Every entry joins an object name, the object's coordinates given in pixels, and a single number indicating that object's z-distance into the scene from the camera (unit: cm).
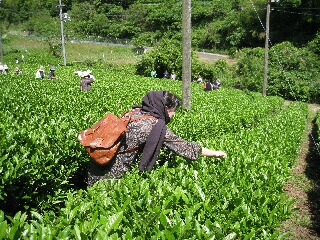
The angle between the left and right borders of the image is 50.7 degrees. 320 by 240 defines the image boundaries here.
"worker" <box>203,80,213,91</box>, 2050
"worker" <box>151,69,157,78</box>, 3098
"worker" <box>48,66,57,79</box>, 1848
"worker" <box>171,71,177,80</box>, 2970
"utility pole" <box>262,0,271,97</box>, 2095
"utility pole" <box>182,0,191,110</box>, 927
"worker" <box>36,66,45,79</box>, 1872
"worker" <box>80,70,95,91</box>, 1280
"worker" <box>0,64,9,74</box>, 2284
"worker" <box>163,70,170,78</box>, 3139
